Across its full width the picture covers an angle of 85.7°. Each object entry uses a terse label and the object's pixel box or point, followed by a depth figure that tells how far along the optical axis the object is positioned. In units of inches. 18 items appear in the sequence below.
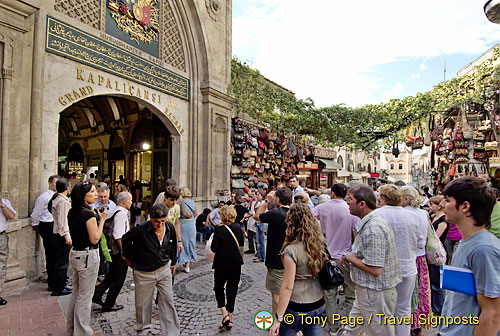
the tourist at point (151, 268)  123.1
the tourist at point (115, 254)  154.0
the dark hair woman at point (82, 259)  123.2
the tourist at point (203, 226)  343.3
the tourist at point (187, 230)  230.5
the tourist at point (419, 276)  132.1
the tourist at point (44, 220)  188.8
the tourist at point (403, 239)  110.6
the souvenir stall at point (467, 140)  425.8
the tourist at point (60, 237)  176.1
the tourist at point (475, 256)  56.2
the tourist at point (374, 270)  92.0
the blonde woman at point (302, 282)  87.8
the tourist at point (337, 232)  136.6
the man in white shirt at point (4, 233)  168.1
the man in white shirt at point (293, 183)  265.3
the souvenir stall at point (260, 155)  446.0
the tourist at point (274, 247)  128.5
